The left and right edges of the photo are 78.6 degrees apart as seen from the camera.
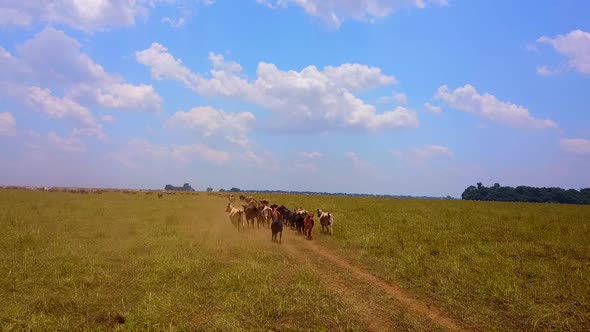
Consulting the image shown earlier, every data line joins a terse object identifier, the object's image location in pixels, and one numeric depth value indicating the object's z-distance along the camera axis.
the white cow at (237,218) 19.42
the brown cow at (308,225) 17.92
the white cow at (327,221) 18.98
